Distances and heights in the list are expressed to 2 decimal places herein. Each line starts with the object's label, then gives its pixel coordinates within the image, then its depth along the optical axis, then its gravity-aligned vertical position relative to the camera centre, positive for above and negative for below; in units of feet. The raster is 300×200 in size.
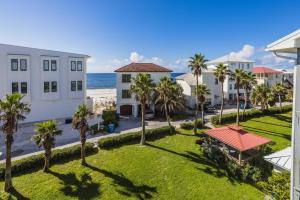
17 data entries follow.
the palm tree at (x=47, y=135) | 55.01 -13.16
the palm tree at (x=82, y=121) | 60.79 -9.37
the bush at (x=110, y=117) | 97.90 -13.22
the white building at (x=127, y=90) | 118.15 +3.49
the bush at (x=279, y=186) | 25.90 -14.79
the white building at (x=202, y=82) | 134.57 +7.68
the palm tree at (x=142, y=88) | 73.58 +3.07
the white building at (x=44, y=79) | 91.92 +9.59
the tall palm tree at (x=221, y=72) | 98.54 +13.42
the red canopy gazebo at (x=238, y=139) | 63.53 -17.19
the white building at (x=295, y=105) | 16.73 -0.98
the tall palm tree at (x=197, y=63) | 89.77 +16.81
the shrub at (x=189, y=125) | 95.43 -16.74
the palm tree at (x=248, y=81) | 100.02 +8.87
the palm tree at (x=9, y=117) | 47.39 -6.26
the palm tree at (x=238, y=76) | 99.02 +11.12
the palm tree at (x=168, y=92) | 87.69 +1.74
